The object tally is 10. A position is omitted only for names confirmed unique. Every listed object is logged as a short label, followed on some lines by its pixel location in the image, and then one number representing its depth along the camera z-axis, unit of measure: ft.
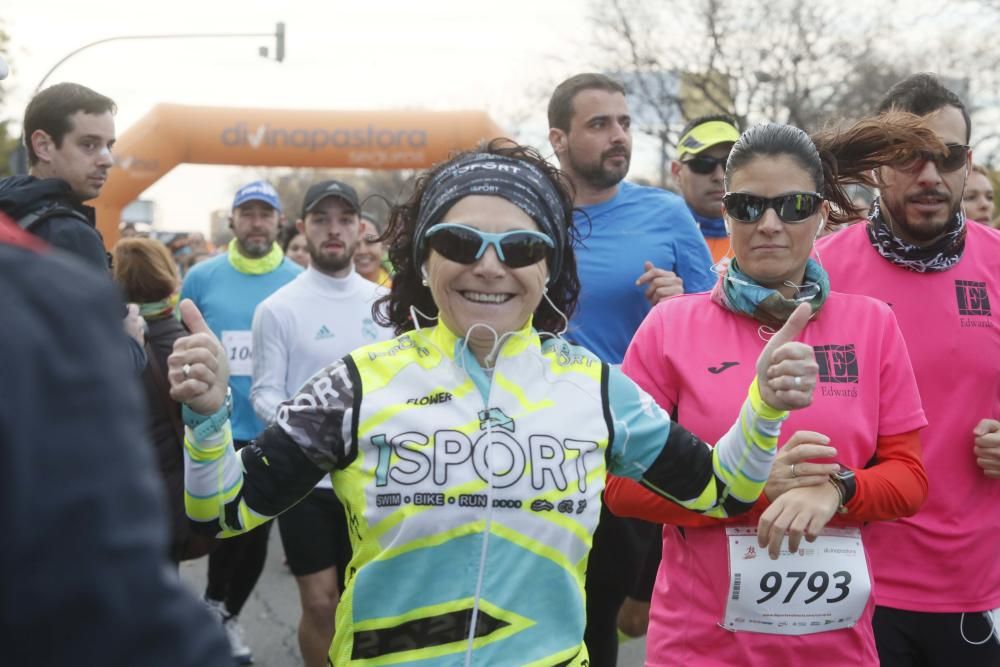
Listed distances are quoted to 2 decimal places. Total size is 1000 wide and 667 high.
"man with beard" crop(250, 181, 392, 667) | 16.69
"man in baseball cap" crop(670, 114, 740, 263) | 19.22
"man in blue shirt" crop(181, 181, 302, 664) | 20.35
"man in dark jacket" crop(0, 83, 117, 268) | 15.70
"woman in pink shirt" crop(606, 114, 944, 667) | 9.30
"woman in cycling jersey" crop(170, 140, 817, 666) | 7.69
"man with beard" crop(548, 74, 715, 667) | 14.65
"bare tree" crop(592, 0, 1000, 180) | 96.12
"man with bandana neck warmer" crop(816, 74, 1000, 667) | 11.48
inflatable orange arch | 48.96
